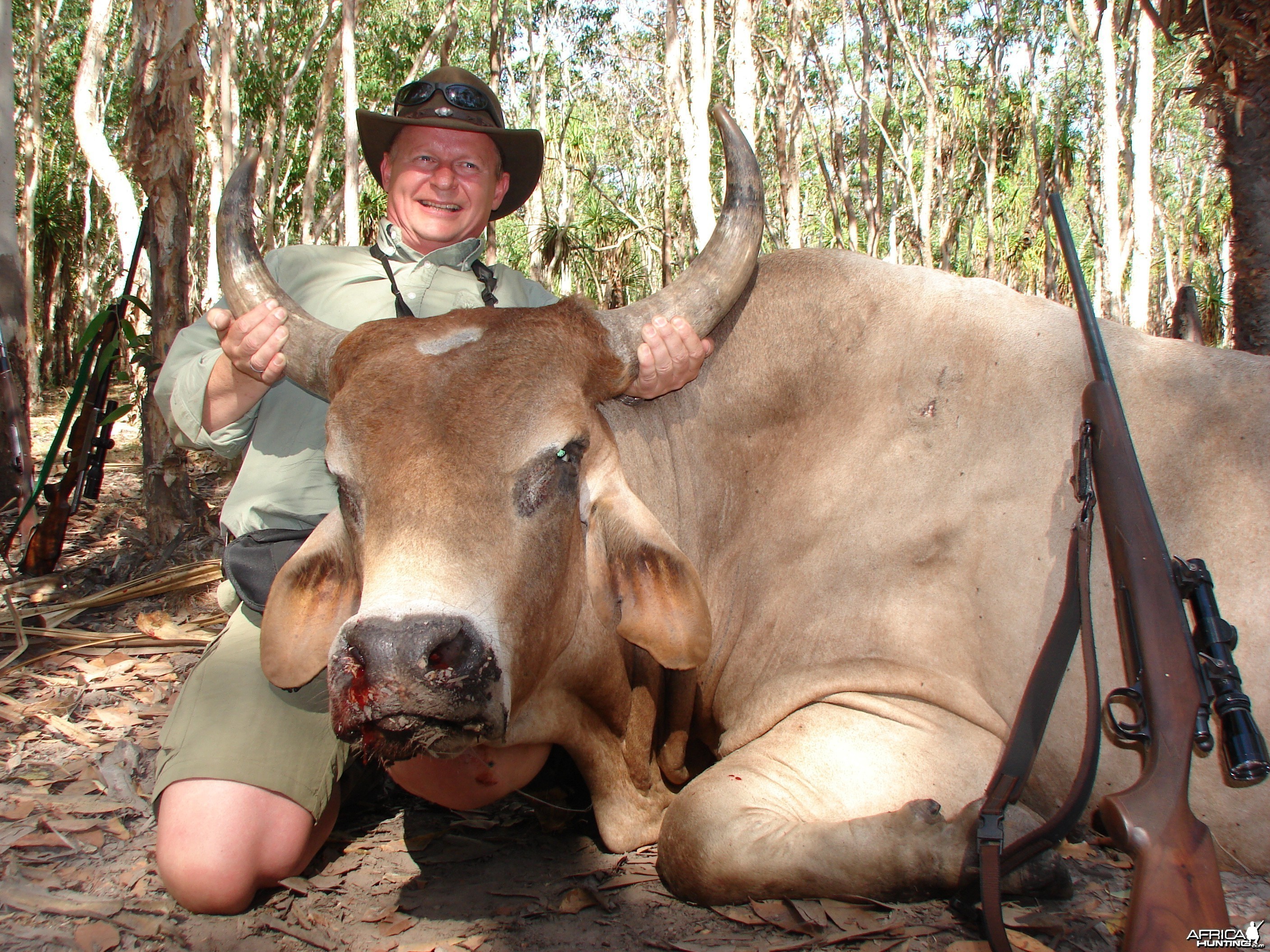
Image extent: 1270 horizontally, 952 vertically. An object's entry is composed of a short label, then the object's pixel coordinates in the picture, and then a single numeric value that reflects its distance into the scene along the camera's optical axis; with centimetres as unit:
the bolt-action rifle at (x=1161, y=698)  217
